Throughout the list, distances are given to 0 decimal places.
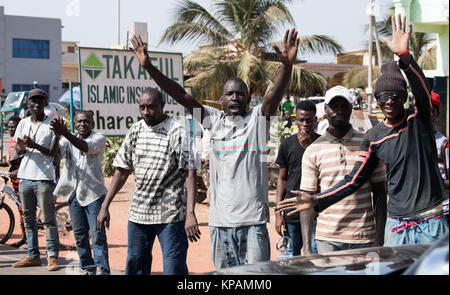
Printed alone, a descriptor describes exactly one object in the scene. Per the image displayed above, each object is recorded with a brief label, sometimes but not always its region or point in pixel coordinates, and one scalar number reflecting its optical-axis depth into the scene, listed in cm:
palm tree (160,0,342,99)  2303
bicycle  872
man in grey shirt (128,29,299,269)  437
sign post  882
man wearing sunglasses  361
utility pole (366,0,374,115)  2500
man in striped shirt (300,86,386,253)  422
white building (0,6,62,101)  4484
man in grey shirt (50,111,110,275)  623
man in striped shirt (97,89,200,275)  496
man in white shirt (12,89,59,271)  718
